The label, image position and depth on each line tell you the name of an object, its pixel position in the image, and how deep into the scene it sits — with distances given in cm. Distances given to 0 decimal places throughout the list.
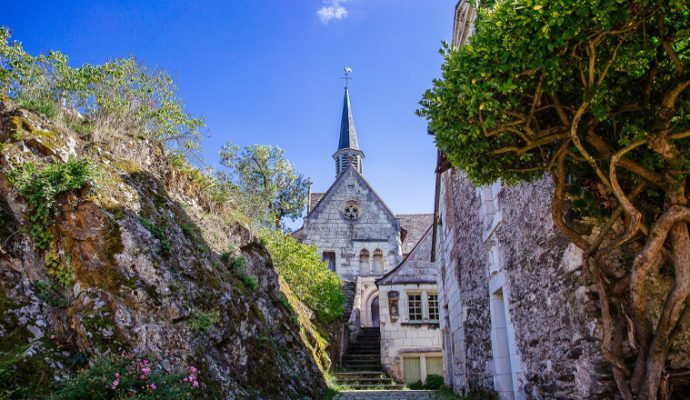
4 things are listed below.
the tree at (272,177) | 2666
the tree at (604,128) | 383
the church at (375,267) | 1599
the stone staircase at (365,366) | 1396
